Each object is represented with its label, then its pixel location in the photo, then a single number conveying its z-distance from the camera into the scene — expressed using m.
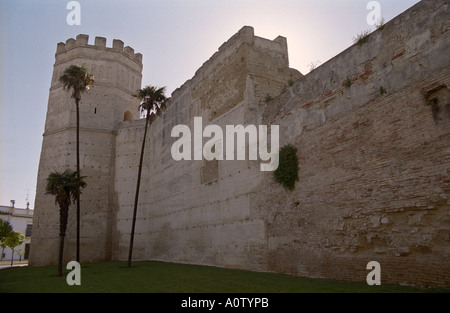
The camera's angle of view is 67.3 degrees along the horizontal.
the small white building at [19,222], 46.97
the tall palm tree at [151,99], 18.17
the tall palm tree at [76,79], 17.28
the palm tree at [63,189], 13.94
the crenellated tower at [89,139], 20.98
